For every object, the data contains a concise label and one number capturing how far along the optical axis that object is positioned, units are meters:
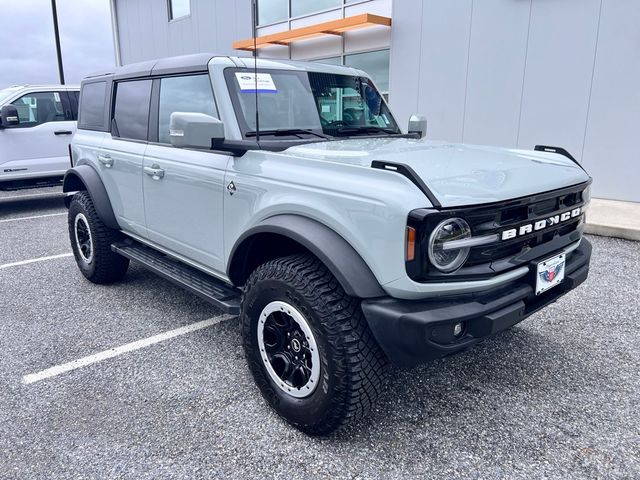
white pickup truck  8.01
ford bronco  2.06
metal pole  18.23
